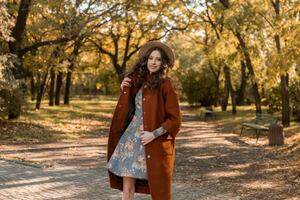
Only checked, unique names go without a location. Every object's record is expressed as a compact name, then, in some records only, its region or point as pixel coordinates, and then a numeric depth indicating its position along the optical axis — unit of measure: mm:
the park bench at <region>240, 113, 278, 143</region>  18347
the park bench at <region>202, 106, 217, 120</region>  33153
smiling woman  5297
